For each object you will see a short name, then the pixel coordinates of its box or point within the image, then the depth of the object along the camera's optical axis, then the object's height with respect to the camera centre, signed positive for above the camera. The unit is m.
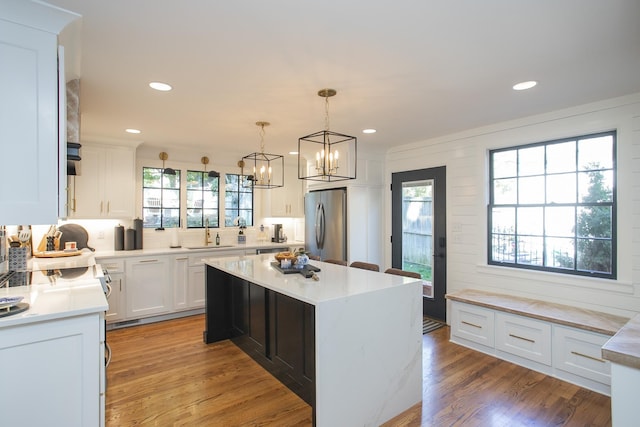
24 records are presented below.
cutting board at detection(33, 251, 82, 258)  3.53 -0.45
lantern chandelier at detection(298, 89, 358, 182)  2.61 +0.81
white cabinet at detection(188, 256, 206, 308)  4.67 -0.99
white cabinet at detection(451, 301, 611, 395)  2.67 -1.19
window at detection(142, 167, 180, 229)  4.91 +0.20
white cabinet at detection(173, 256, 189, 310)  4.55 -0.96
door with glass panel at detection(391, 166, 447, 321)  4.38 -0.24
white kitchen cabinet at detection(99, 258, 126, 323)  4.11 -0.95
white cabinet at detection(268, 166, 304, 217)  5.85 +0.27
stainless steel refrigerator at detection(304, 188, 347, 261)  4.84 -0.17
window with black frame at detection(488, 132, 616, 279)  3.12 +0.06
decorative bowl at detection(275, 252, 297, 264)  3.04 -0.41
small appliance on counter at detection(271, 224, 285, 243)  5.84 -0.40
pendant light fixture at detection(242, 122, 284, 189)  3.57 +0.64
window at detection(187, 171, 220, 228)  5.23 +0.21
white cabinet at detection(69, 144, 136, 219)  4.18 +0.36
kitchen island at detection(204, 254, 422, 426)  2.01 -0.88
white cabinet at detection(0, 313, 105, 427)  1.54 -0.78
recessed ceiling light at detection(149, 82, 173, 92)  2.58 +0.99
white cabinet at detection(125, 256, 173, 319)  4.23 -0.96
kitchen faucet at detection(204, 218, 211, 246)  5.25 -0.36
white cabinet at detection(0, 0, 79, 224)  1.56 +0.49
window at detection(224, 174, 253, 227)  5.59 +0.21
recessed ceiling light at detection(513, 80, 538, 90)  2.60 +1.01
